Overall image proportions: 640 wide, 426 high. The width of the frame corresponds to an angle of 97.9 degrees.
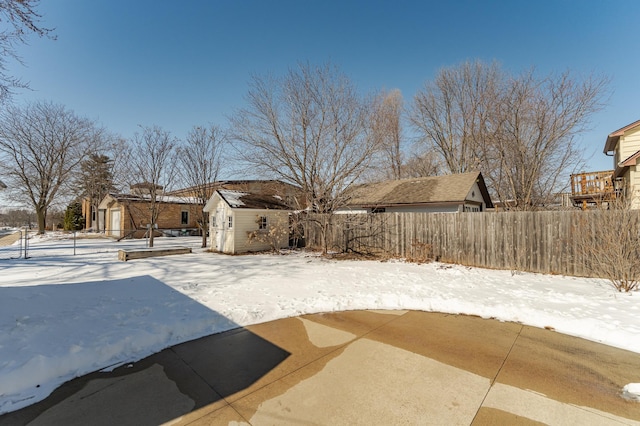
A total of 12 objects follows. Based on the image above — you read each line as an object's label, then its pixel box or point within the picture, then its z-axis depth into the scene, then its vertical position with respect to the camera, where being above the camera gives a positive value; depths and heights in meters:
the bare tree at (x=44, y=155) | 23.66 +5.59
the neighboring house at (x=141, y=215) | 23.50 +0.39
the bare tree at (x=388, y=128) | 13.55 +5.55
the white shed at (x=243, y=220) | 13.60 -0.07
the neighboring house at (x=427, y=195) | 15.01 +1.36
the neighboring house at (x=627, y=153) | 10.99 +3.02
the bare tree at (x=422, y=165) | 26.32 +5.20
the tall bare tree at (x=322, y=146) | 13.21 +3.53
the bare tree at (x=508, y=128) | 14.88 +5.52
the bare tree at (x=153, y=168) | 16.89 +3.10
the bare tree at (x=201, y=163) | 17.84 +3.58
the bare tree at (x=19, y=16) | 5.07 +3.79
